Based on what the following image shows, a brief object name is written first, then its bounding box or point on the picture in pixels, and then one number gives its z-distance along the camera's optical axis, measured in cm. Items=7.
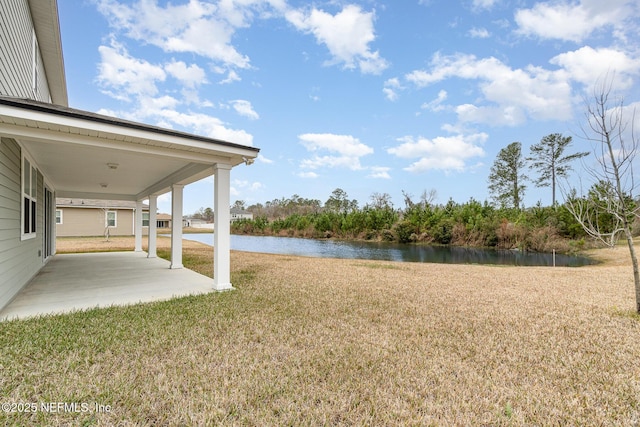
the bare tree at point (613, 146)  449
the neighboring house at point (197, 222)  6268
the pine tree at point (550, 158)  2742
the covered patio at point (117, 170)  383
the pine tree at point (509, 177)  3006
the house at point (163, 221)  3579
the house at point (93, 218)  2189
